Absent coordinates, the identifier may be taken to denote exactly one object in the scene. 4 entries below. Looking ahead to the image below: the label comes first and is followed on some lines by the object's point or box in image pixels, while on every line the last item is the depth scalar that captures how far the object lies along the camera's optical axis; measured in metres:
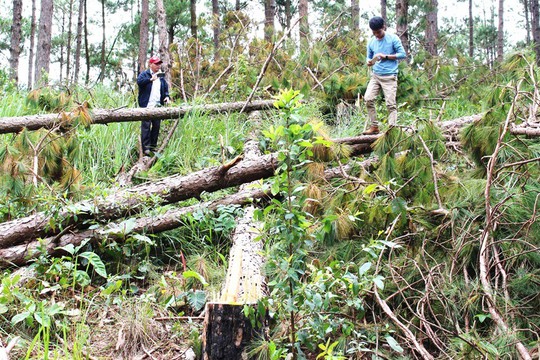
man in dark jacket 7.52
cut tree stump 2.76
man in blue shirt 6.27
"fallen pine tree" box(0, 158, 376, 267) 4.05
